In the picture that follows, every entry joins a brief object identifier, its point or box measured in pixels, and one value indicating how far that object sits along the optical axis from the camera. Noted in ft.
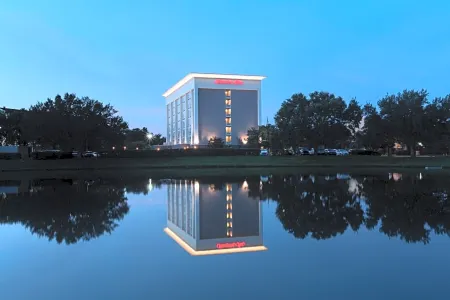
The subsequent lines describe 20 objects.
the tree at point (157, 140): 497.05
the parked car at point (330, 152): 226.75
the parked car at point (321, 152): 226.46
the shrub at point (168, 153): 181.69
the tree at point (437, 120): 169.99
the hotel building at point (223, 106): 327.26
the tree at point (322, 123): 194.97
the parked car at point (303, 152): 232.73
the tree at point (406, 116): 170.26
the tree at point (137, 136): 437.58
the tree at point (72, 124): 162.09
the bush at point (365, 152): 216.33
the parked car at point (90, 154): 200.19
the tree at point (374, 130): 177.06
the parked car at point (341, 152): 240.94
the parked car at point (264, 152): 239.71
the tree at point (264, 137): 225.39
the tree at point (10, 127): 214.90
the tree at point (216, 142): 295.89
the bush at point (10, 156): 161.79
